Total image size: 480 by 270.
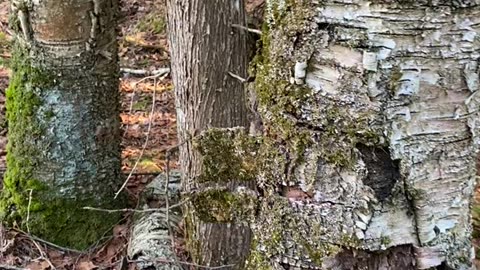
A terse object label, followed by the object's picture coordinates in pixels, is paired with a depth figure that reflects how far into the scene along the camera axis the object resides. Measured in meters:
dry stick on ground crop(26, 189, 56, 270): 4.21
